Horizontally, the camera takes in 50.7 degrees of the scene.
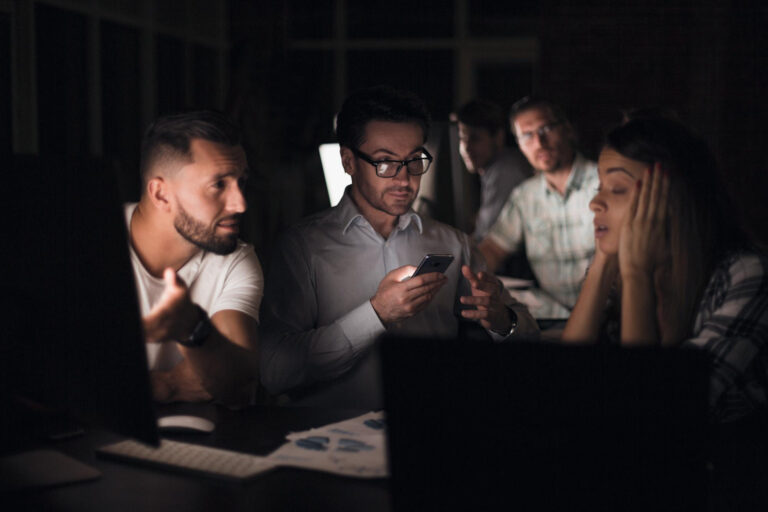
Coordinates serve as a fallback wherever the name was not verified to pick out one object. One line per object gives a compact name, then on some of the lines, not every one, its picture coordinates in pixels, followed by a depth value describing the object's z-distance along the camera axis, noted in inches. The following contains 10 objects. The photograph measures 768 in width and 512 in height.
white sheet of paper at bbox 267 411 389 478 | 52.8
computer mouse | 61.2
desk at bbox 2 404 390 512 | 48.0
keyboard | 52.4
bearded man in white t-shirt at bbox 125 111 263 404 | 73.0
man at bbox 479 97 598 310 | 132.7
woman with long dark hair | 69.2
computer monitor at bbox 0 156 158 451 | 45.7
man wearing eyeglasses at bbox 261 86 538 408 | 82.2
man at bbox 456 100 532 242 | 172.4
